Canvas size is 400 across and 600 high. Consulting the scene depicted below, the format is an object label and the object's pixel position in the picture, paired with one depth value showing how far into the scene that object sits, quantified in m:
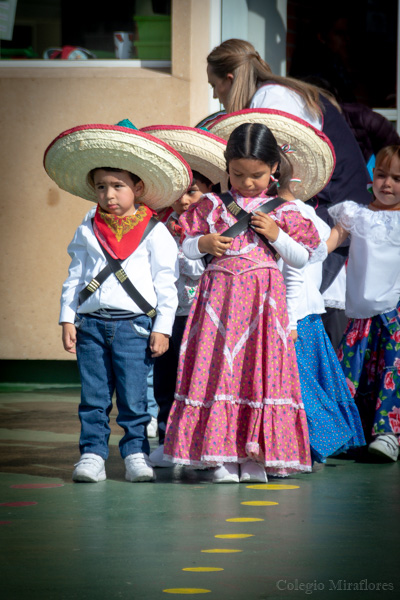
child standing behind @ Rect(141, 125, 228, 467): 9.98
